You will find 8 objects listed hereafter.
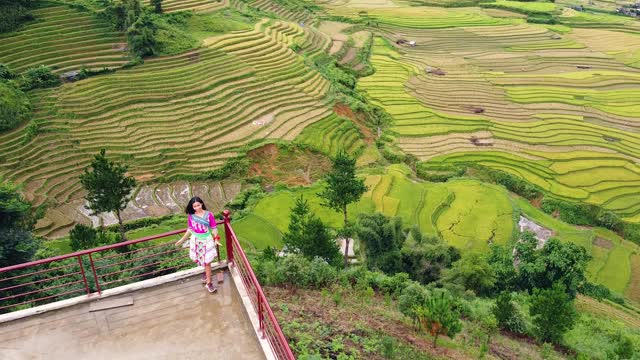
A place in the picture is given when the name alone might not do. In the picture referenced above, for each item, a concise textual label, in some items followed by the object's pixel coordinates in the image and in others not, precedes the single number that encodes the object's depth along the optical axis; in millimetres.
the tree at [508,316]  11125
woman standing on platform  6078
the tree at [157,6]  34675
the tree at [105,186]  16328
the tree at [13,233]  11883
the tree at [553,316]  10898
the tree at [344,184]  17812
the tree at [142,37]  28797
